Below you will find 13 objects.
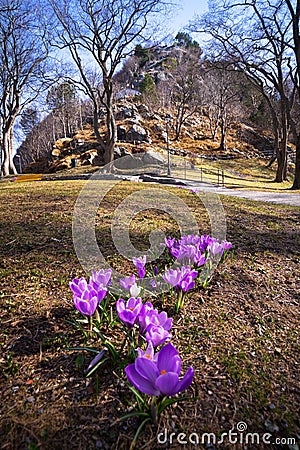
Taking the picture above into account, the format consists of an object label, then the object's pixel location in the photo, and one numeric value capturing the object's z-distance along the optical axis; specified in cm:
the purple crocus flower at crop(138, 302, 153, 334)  41
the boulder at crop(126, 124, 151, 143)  2687
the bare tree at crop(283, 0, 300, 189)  948
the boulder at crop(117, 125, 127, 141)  2720
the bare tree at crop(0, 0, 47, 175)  1542
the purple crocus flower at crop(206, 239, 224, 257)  67
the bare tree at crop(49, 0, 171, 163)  1201
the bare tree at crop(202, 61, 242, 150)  2312
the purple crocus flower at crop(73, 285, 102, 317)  44
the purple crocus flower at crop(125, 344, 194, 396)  29
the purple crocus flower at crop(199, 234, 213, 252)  69
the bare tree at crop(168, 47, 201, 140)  2931
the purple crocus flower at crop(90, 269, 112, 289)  49
